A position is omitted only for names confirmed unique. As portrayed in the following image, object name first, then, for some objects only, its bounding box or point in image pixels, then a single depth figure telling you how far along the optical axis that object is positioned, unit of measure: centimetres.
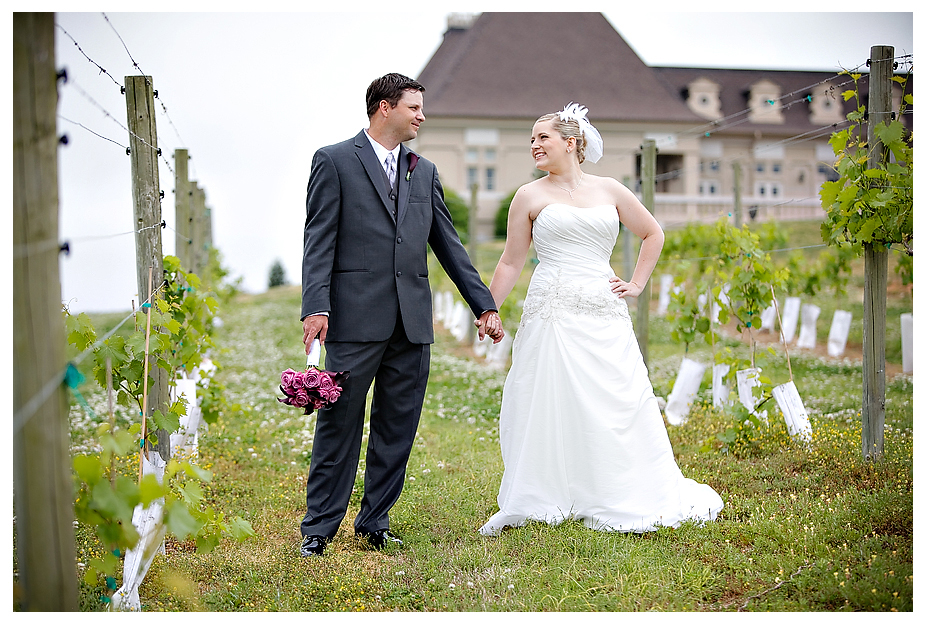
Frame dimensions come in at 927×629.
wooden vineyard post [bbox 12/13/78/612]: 205
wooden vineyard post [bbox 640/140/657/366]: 669
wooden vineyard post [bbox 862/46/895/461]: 434
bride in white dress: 385
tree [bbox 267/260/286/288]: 2977
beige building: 2831
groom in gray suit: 352
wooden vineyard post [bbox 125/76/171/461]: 423
